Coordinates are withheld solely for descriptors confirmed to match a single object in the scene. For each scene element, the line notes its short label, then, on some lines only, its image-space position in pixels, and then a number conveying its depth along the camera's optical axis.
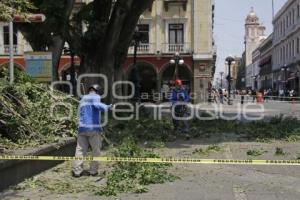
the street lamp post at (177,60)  49.97
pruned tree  23.23
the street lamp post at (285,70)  82.72
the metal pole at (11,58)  13.62
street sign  17.56
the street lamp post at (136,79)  33.60
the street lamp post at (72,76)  33.26
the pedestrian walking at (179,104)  18.33
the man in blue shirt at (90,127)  10.52
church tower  179.50
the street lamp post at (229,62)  48.36
